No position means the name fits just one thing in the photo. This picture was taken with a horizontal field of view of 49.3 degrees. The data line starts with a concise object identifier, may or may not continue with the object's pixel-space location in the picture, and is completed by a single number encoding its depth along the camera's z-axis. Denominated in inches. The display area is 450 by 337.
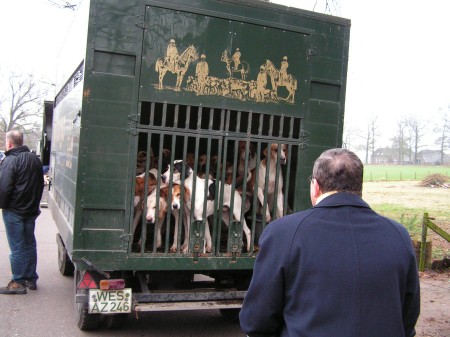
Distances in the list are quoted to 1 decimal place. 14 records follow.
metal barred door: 185.3
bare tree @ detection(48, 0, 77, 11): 523.9
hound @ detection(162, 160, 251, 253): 190.5
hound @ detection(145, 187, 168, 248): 185.9
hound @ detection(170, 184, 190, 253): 188.5
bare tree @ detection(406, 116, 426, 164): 2819.9
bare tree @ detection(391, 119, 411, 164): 2993.1
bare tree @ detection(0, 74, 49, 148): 2314.2
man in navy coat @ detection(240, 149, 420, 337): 72.4
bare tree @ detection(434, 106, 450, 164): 1786.4
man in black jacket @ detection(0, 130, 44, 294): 249.9
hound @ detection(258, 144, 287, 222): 202.8
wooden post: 343.9
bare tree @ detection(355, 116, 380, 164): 3181.6
